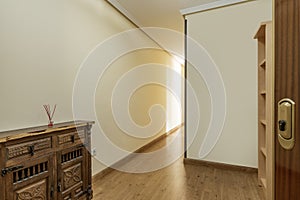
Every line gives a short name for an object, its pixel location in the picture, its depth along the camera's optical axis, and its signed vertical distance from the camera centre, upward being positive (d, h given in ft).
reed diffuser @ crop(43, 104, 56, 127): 6.40 -0.48
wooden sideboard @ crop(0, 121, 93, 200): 4.43 -1.73
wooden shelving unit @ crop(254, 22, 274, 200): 7.63 -0.44
